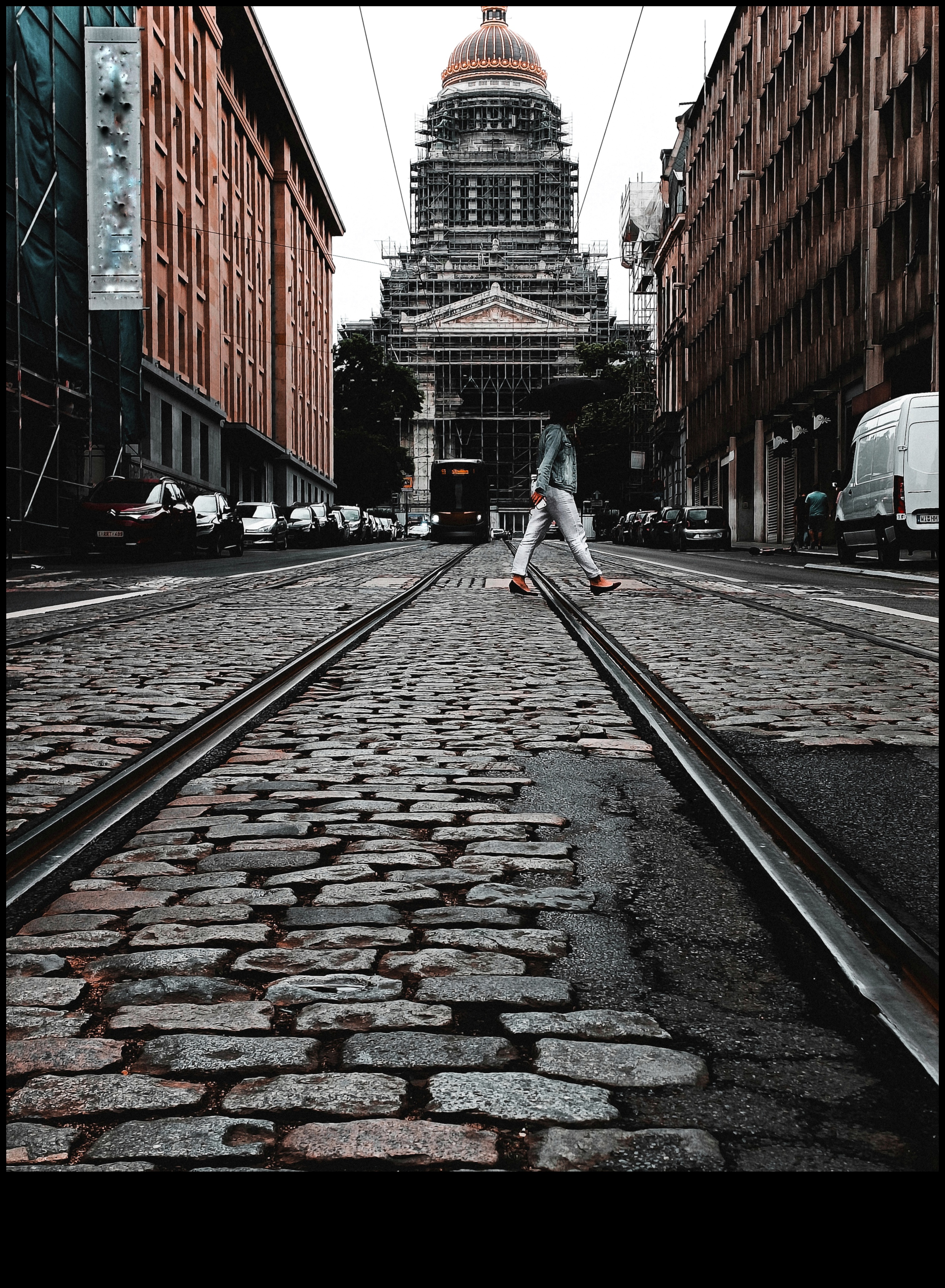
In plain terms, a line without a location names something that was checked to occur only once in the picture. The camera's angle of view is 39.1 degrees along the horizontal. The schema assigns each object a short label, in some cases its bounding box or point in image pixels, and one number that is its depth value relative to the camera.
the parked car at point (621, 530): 54.44
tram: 53.28
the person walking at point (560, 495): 13.60
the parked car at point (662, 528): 43.50
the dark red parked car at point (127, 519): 23.72
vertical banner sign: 28.58
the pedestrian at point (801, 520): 36.00
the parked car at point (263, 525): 39.31
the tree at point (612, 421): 79.75
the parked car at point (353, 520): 54.25
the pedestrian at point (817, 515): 33.94
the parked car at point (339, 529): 49.75
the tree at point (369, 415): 85.25
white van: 19.89
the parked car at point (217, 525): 28.66
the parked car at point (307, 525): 44.84
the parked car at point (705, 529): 40.00
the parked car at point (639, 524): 49.31
